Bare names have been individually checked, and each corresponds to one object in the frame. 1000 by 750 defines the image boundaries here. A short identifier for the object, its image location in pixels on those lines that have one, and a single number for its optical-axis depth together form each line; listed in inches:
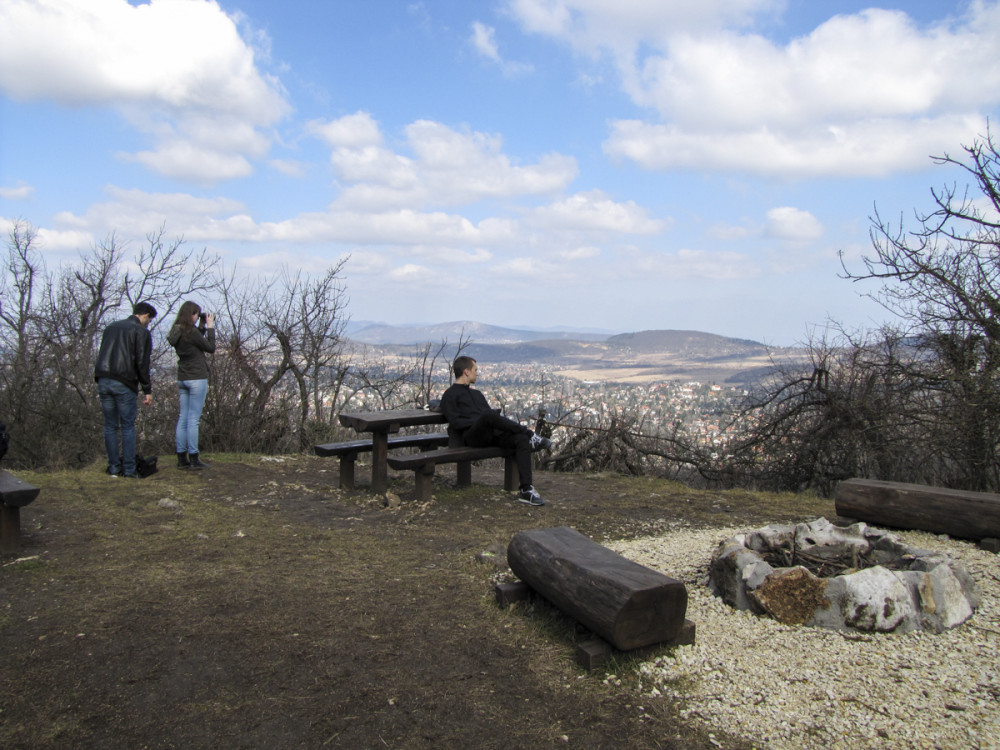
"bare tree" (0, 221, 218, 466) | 442.6
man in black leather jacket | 260.1
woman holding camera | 281.1
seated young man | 257.4
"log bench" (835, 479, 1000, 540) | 195.6
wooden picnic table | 250.1
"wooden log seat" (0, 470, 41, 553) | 170.9
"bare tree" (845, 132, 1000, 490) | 287.7
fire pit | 132.9
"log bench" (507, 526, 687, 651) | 118.2
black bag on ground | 276.2
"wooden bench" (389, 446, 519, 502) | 244.7
